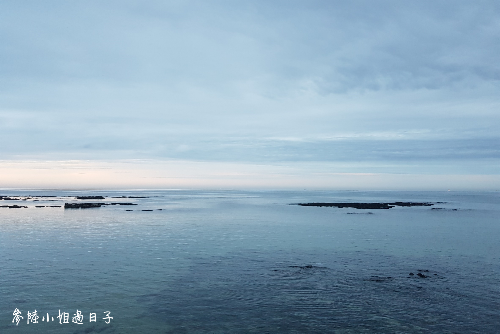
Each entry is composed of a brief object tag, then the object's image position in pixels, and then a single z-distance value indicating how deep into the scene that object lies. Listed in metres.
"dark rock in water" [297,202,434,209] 95.56
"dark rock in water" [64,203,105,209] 85.65
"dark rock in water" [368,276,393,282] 23.70
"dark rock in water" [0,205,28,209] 85.62
